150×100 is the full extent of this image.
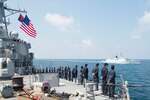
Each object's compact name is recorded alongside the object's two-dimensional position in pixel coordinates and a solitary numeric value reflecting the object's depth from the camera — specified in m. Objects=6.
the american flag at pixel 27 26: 20.94
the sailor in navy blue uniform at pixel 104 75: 11.25
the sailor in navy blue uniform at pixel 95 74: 12.49
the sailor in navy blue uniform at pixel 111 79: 10.45
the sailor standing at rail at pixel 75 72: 17.59
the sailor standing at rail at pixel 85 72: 14.53
